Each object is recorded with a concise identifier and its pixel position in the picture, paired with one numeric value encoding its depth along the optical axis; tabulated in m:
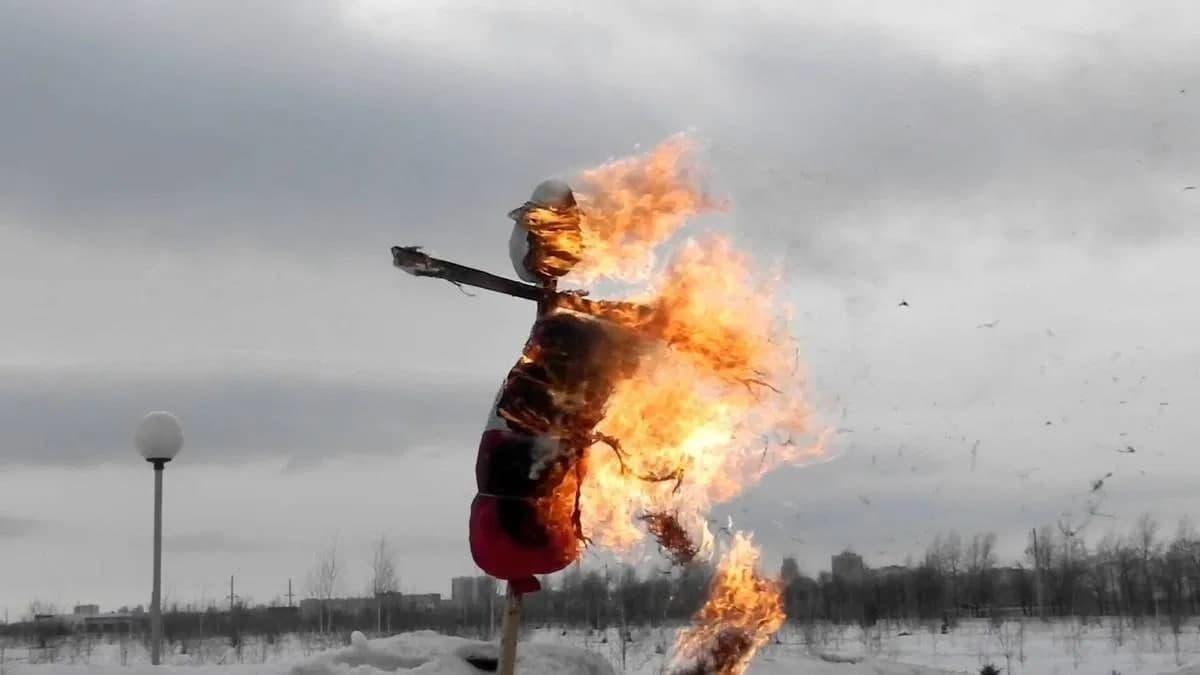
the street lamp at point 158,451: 15.22
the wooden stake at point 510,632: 8.67
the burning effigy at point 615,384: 8.55
